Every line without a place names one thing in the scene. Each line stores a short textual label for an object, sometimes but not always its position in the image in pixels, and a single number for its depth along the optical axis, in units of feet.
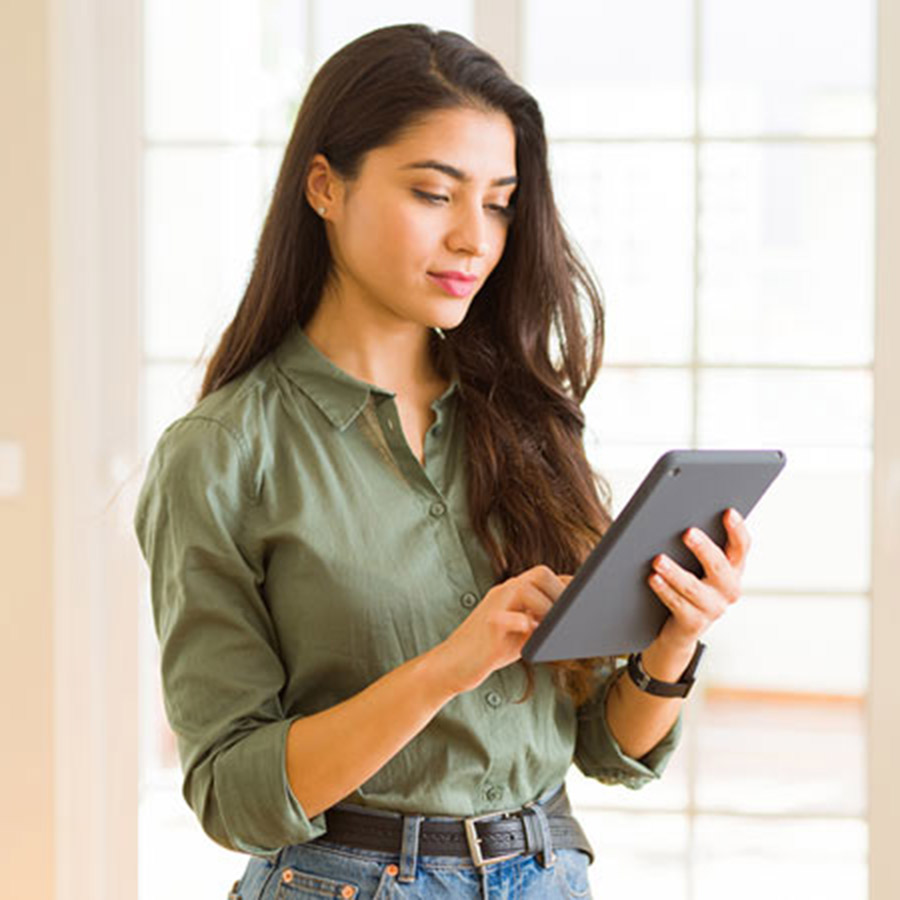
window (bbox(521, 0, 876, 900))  12.93
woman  8.76
